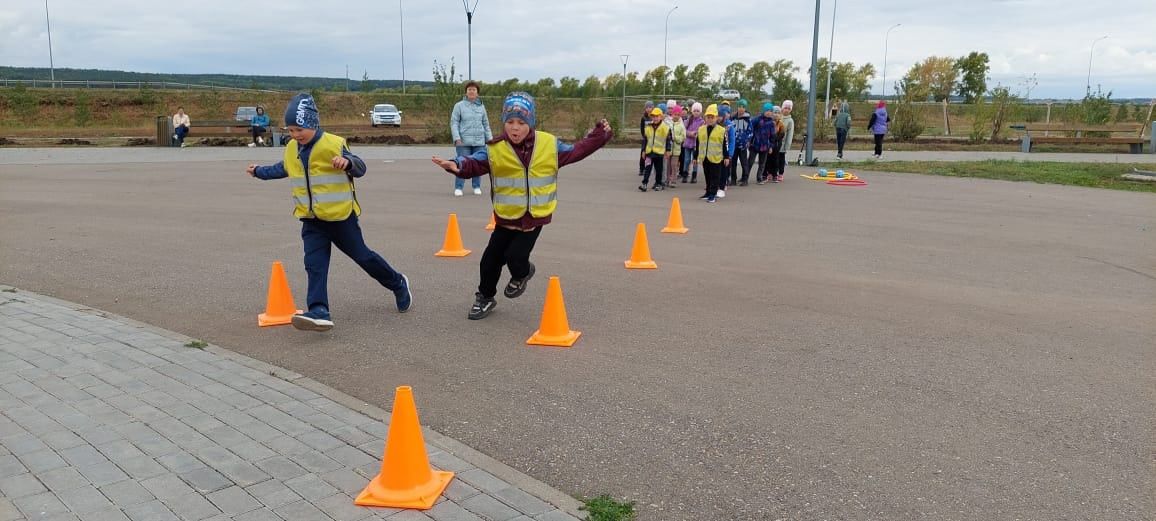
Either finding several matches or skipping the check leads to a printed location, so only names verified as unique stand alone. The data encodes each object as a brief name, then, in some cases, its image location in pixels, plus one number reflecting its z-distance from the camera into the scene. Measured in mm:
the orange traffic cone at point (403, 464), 3488
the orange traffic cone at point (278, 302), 6527
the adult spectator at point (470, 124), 13789
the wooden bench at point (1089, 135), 28038
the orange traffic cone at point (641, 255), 8625
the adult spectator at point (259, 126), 28641
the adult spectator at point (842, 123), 22438
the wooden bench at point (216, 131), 28500
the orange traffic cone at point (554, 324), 5953
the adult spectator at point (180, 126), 27641
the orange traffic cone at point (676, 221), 11005
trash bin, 28250
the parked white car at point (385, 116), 45750
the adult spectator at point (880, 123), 22109
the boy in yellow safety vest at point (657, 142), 15258
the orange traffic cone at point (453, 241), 9305
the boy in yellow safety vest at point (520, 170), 6195
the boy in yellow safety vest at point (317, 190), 5957
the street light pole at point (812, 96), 20239
